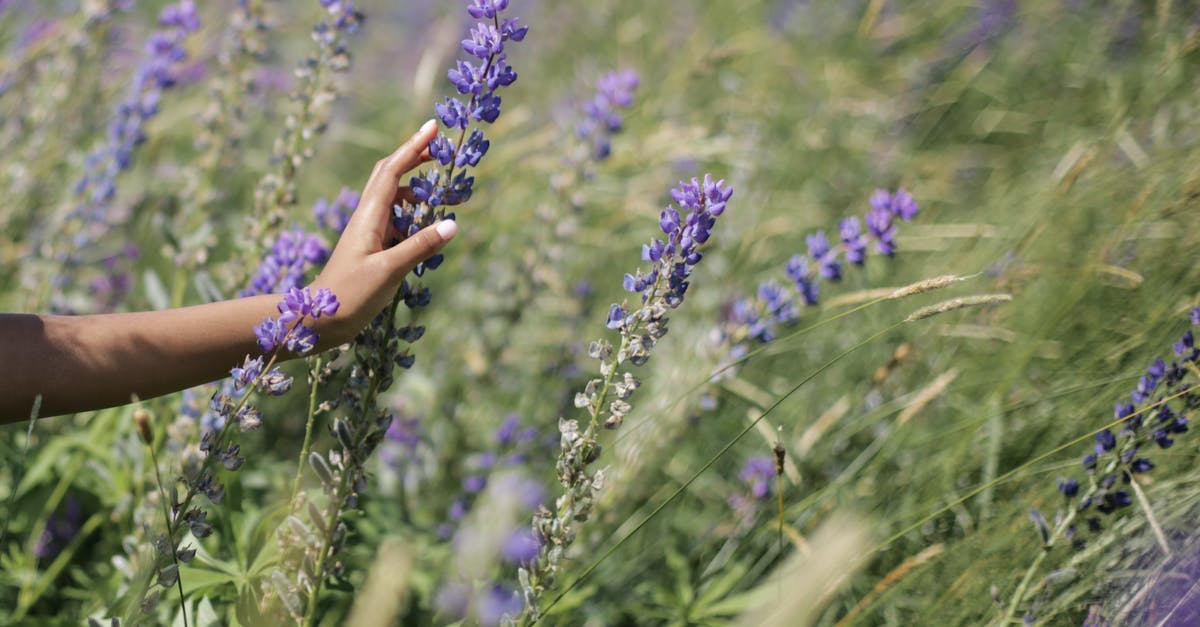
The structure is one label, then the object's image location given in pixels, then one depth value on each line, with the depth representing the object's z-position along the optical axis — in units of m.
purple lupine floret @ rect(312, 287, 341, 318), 2.15
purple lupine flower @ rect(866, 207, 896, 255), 2.50
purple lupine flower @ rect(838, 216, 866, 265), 2.50
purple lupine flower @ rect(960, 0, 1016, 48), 4.38
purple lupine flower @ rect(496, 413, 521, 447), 2.79
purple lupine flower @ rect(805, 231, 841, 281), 2.53
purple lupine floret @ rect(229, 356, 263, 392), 2.16
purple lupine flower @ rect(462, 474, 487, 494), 2.71
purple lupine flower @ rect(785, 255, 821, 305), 2.52
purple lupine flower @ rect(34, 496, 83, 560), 2.59
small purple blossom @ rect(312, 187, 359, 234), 2.48
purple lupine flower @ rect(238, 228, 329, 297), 2.40
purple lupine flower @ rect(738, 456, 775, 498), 2.61
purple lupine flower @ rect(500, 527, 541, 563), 2.24
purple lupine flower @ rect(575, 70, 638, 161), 2.88
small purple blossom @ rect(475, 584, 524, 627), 2.26
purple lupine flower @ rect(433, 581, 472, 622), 2.39
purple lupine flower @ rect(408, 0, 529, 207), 2.20
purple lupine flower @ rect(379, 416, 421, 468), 2.85
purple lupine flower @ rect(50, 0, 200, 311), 2.75
